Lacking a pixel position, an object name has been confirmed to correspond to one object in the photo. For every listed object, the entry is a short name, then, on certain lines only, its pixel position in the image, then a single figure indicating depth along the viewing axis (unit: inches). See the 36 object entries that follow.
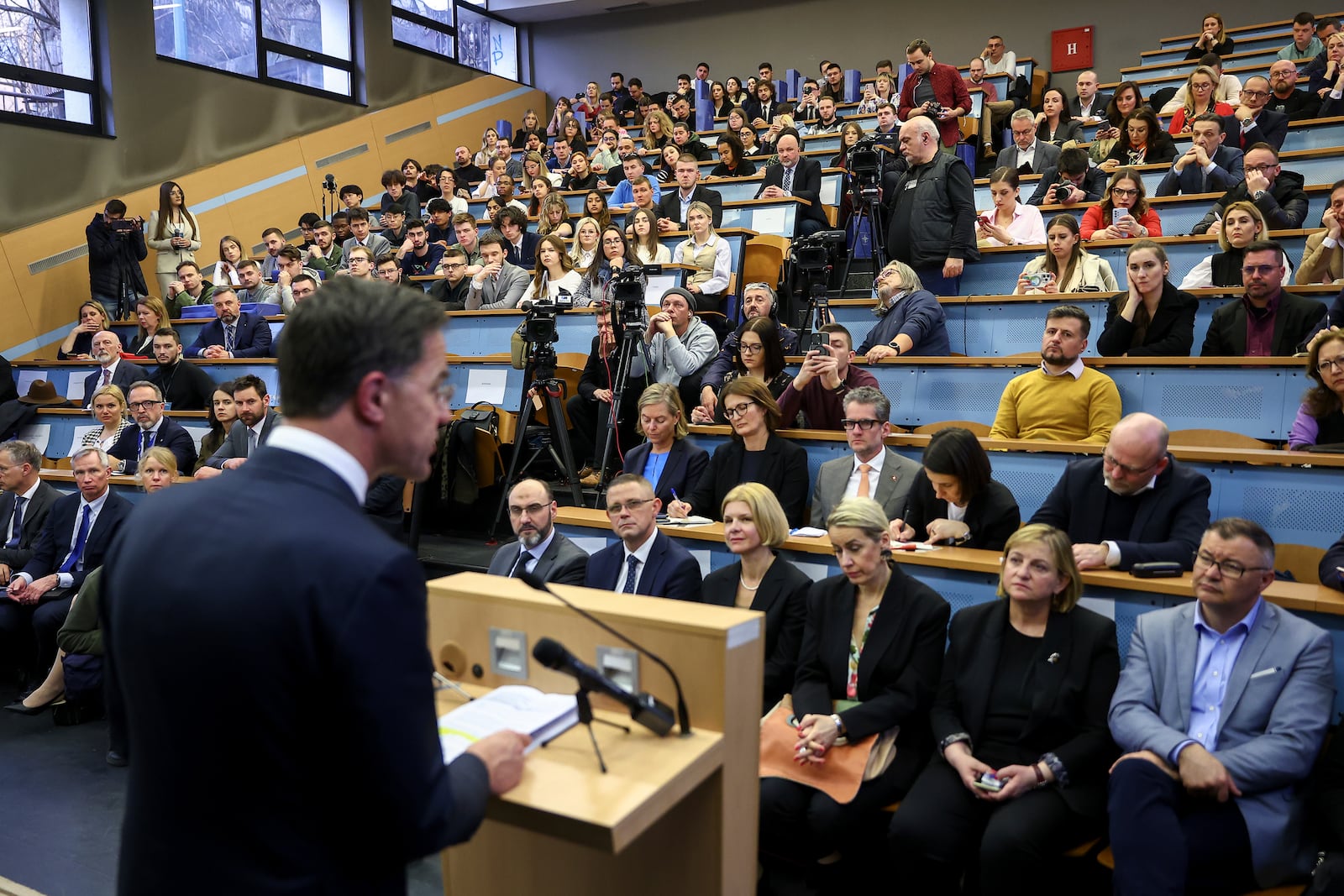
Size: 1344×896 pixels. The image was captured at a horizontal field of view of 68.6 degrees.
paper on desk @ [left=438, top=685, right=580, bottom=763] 50.8
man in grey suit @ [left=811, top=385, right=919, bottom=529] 134.1
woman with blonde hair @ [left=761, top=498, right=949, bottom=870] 91.5
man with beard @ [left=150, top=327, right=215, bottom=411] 227.6
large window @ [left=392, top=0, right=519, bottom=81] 464.8
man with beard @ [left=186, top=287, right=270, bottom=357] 243.8
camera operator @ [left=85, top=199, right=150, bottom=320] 299.1
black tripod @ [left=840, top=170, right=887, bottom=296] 218.8
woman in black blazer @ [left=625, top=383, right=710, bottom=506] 151.8
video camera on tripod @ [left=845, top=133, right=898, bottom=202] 214.4
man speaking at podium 36.6
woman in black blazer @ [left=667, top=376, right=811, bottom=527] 143.4
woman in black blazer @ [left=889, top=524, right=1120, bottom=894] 83.7
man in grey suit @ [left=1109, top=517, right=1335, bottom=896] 78.2
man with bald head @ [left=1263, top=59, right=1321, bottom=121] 257.2
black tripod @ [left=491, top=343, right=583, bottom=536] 171.2
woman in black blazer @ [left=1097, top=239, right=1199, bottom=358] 150.7
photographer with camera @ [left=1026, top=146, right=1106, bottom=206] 222.2
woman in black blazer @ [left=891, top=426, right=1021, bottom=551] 118.4
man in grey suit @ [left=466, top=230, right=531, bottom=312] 237.8
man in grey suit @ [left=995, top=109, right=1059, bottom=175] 261.7
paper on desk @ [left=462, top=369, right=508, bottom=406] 201.5
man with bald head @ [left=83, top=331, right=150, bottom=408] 233.3
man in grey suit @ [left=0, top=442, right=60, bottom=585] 166.9
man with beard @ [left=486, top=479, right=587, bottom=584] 125.0
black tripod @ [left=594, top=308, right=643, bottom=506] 175.6
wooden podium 46.9
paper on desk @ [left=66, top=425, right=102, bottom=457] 220.1
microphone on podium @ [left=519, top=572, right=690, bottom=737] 51.8
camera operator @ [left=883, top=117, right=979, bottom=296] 194.4
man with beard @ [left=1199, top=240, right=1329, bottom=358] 147.3
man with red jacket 258.2
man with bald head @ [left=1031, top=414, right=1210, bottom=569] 102.2
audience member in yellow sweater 140.5
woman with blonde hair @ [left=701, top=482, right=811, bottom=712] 105.4
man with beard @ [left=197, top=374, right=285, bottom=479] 190.4
